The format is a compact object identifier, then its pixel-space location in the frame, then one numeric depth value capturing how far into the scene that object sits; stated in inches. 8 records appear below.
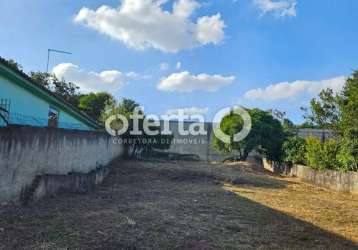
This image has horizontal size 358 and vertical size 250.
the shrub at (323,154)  626.4
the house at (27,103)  392.8
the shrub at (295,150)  786.2
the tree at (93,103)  1311.5
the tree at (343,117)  578.9
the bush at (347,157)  573.3
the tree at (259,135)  994.1
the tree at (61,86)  1263.5
